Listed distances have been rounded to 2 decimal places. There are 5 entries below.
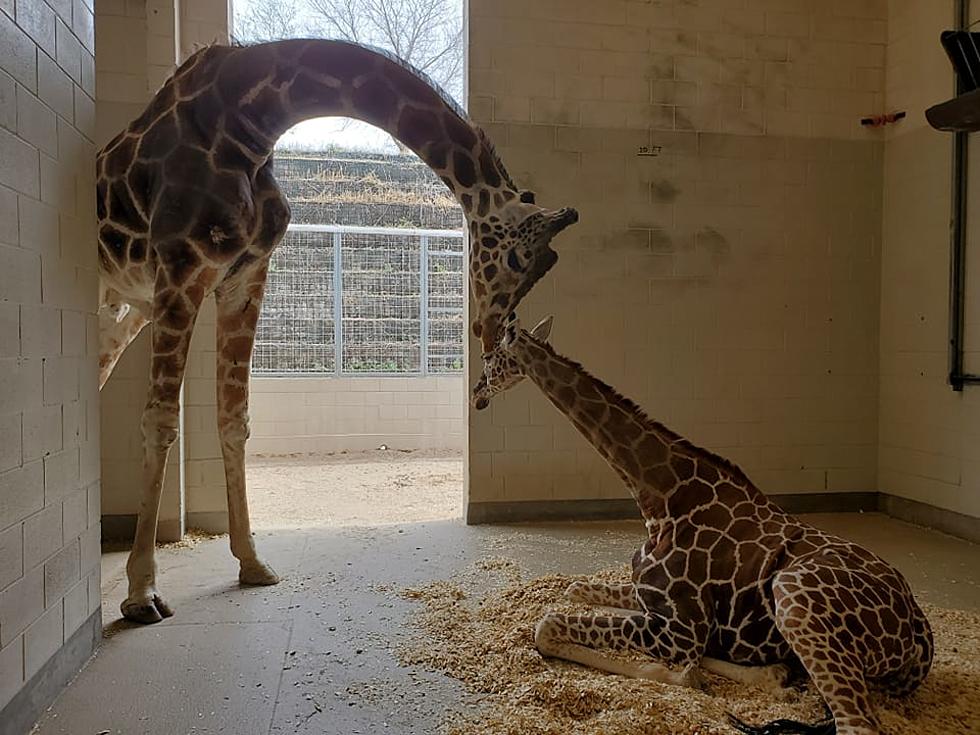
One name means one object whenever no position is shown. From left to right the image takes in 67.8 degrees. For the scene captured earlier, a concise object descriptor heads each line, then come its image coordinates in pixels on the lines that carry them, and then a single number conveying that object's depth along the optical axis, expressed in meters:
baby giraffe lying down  2.05
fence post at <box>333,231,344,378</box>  8.35
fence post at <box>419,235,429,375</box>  8.66
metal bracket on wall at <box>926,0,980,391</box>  4.43
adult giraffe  2.94
